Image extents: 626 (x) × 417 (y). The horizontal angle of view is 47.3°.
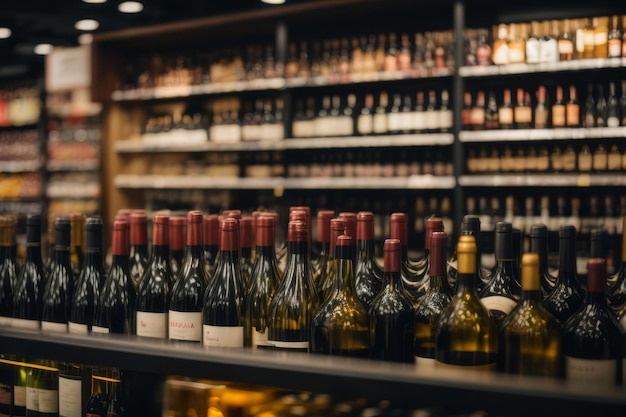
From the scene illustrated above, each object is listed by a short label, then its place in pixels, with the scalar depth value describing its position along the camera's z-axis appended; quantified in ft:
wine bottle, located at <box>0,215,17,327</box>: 5.10
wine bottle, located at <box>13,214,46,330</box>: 5.07
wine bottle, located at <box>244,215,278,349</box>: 4.19
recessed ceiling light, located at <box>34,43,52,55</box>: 24.29
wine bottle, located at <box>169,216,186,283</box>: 4.61
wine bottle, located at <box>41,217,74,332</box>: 4.82
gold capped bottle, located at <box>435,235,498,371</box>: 3.50
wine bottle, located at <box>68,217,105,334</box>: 4.74
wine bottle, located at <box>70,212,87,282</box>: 5.35
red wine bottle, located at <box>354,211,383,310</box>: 4.39
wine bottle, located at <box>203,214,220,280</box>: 4.91
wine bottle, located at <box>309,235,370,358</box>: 3.89
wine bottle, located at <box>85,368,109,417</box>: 4.13
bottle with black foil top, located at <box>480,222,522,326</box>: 3.79
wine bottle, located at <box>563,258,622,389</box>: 3.31
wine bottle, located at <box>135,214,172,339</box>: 4.49
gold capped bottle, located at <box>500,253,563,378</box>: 3.45
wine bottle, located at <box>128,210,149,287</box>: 4.66
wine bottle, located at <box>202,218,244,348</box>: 4.14
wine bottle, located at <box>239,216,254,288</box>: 4.83
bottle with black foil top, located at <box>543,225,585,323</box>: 3.94
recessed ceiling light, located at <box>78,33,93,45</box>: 23.60
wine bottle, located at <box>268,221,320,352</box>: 4.08
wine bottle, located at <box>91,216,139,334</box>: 4.75
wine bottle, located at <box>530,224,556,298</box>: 4.24
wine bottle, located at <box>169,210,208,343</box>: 4.31
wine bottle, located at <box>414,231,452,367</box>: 3.76
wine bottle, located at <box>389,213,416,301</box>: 4.26
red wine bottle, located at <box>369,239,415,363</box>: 3.89
